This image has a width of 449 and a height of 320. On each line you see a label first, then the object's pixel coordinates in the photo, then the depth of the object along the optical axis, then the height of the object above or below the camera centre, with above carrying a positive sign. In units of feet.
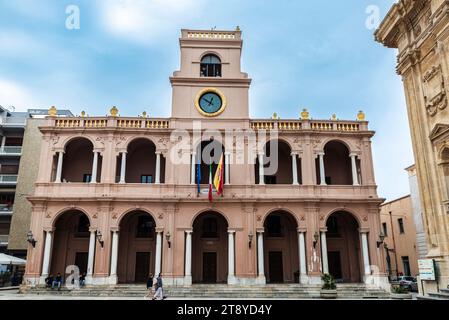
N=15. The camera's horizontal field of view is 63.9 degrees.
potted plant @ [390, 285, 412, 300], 60.90 -5.78
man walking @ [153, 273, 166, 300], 64.49 -4.99
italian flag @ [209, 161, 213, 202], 82.48 +15.24
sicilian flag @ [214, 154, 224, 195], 83.10 +18.12
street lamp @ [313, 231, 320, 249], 83.10 +4.85
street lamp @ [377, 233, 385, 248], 82.68 +4.32
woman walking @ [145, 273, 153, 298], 72.39 -4.47
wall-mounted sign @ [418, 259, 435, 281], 42.34 -1.17
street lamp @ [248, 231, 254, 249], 83.10 +4.96
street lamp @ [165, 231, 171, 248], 82.58 +5.28
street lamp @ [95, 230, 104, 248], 81.35 +5.32
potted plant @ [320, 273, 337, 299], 66.64 -5.31
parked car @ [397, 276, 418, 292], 93.32 -6.03
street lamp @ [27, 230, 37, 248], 79.66 +4.89
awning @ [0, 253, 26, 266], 85.20 +0.49
